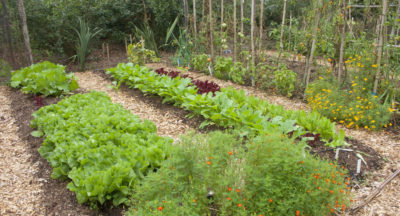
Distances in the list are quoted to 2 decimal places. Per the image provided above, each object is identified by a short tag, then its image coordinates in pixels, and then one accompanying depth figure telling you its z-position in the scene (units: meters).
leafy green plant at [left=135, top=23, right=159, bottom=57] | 8.79
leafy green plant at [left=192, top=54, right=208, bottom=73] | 7.28
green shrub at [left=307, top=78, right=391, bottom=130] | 4.41
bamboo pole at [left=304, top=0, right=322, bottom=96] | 5.12
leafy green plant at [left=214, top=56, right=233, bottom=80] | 6.72
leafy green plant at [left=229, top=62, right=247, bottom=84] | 6.35
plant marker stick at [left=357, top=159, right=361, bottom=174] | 3.30
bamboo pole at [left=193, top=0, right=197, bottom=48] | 7.63
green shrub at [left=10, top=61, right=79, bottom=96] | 5.69
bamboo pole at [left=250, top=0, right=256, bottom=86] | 6.02
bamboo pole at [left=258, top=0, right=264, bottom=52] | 6.29
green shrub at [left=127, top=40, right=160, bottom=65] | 7.87
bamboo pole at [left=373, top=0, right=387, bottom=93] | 4.54
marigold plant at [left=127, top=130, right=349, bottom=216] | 2.17
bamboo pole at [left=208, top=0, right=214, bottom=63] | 6.97
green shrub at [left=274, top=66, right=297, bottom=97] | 5.69
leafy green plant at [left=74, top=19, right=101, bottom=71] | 8.05
